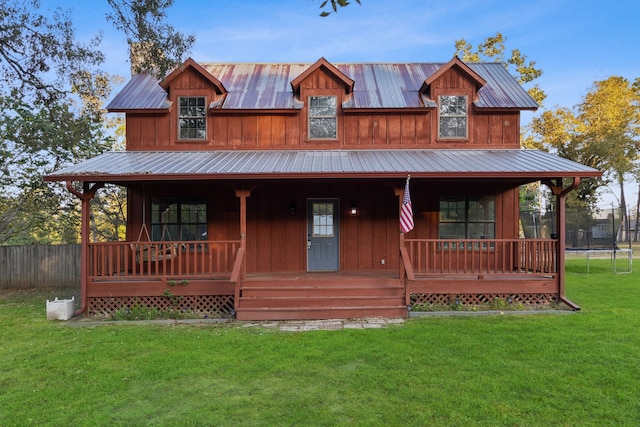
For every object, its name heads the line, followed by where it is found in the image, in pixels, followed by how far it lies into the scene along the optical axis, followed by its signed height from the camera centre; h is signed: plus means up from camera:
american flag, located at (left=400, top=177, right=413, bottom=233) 8.05 +0.02
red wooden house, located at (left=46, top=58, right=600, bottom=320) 10.34 +1.57
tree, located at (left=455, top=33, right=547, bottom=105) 22.42 +9.53
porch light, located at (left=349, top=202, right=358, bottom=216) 10.56 +0.20
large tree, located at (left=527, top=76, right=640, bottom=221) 24.75 +5.87
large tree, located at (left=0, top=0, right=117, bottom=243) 9.39 +3.18
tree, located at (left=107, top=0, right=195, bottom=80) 7.88 +4.02
